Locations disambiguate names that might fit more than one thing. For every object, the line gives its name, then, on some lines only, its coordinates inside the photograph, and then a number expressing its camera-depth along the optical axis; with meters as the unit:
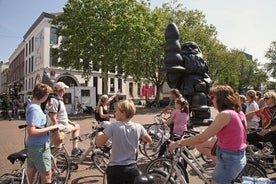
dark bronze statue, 12.78
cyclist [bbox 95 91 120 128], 6.92
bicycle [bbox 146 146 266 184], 3.64
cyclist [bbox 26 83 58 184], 3.29
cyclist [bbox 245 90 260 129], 7.02
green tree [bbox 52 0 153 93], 23.20
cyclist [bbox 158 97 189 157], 6.07
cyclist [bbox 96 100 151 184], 2.92
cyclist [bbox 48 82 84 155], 4.49
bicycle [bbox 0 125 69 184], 3.69
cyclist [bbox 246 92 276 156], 5.21
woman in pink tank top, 2.81
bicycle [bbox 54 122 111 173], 5.40
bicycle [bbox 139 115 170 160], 6.65
